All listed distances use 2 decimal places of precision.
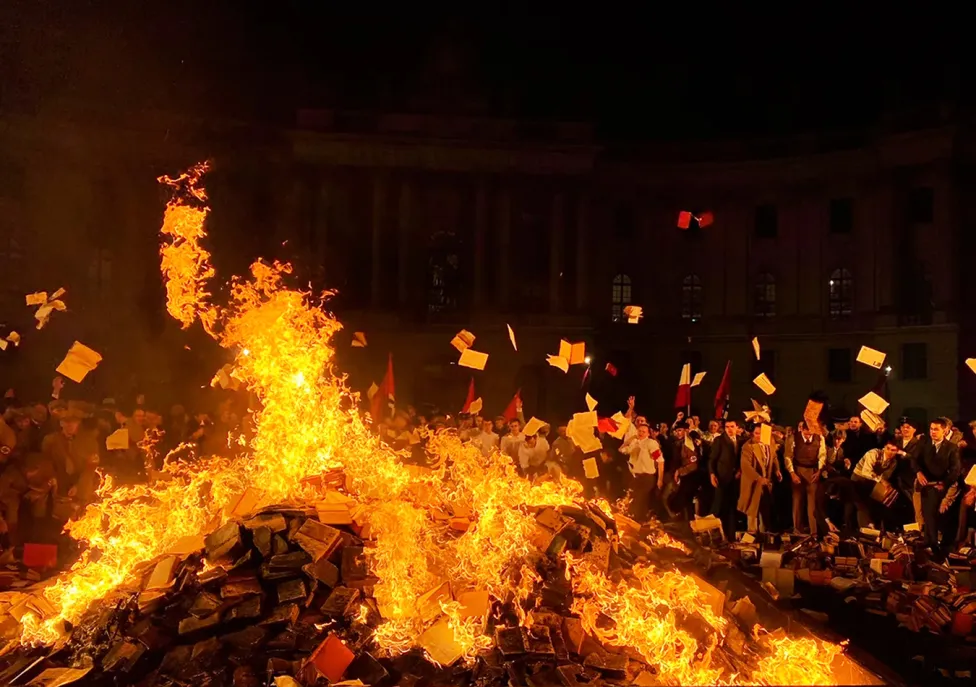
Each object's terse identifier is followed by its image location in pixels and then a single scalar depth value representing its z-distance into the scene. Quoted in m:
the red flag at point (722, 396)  18.42
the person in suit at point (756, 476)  13.48
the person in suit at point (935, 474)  11.90
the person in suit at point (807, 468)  13.23
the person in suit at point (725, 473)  13.63
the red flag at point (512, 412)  16.28
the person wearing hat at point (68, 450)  11.53
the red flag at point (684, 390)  17.75
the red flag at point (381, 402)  19.59
